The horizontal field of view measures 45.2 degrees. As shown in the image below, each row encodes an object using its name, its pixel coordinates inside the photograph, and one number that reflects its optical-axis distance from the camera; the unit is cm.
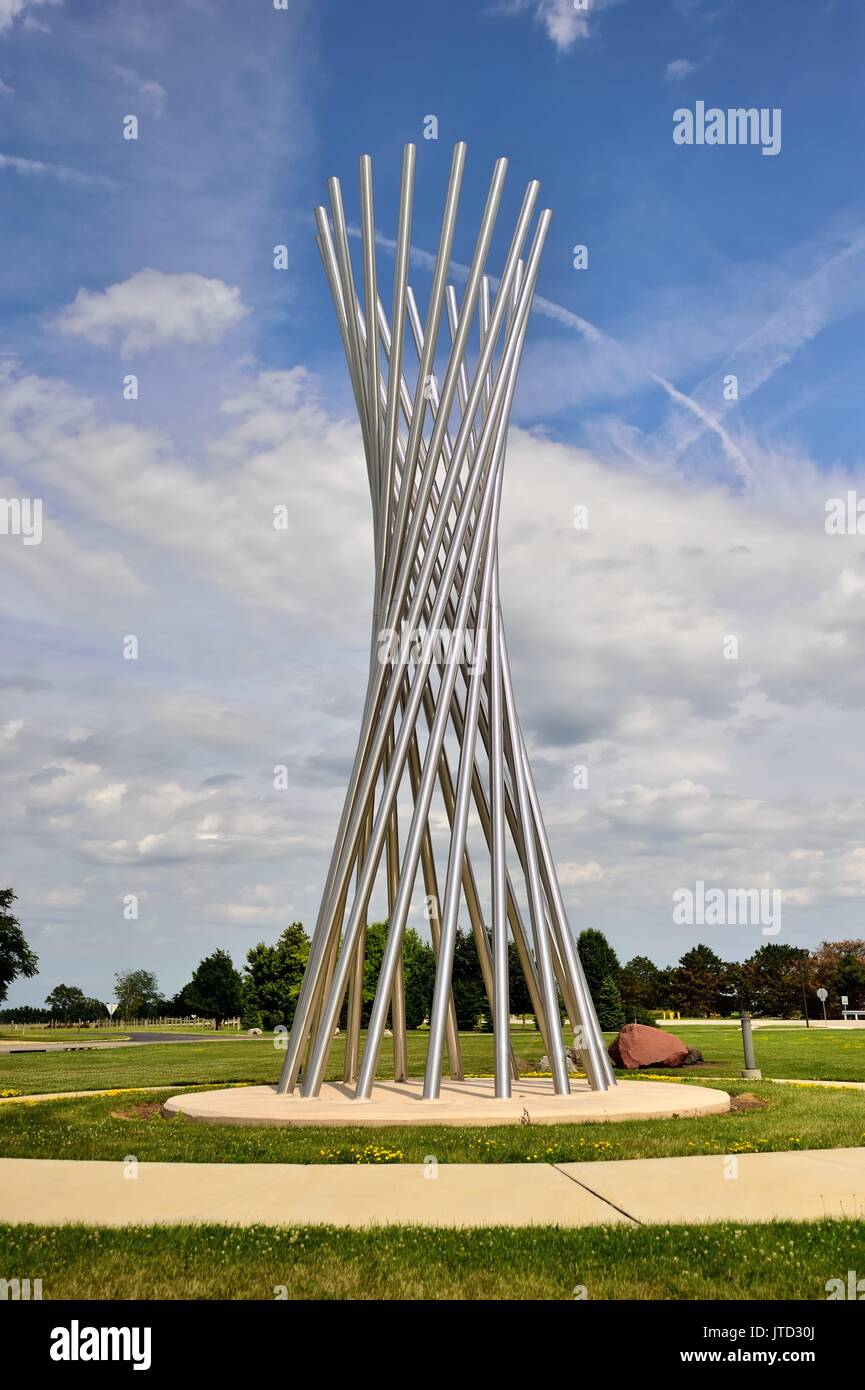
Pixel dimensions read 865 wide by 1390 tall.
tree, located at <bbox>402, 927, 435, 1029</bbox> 4500
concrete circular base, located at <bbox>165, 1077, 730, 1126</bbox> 1001
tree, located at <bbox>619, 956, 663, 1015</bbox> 6381
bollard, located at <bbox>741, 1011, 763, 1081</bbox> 1720
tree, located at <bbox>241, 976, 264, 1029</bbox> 4812
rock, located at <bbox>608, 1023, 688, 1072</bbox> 2023
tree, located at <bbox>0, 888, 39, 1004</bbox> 4803
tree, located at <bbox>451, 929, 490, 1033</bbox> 4694
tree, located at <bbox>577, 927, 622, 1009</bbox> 4581
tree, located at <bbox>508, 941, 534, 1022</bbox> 4872
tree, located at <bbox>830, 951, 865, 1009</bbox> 6247
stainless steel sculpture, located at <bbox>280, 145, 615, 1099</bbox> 1238
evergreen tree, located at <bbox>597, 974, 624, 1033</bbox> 3997
